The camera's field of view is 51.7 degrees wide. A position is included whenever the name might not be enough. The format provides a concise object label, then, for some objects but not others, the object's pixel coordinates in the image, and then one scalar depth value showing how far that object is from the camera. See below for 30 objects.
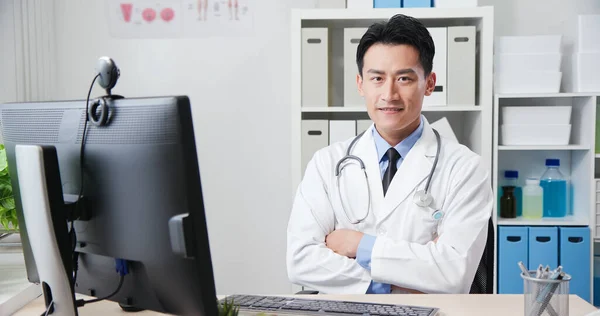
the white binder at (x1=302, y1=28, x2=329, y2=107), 2.66
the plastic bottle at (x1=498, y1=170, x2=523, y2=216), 2.86
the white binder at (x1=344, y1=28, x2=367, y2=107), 2.68
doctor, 1.61
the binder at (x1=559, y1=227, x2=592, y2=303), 2.68
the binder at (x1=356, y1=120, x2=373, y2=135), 2.70
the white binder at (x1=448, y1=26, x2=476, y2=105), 2.64
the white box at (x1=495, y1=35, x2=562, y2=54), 2.69
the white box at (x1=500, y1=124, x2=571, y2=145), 2.73
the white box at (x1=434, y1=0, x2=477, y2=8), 2.66
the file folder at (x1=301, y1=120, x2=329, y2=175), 2.69
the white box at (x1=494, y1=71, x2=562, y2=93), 2.70
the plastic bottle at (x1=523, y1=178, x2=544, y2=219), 2.80
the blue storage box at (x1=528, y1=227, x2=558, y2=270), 2.68
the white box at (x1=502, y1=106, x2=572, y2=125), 2.73
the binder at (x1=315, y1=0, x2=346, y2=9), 3.01
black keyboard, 1.30
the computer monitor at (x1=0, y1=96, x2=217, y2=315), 0.86
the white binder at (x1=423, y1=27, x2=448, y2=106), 2.63
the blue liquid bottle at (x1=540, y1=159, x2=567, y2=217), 2.83
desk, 1.35
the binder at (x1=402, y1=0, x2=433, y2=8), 2.67
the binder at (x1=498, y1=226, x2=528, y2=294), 2.70
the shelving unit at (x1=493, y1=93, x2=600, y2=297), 2.69
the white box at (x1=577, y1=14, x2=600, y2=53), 2.68
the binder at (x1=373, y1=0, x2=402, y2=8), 2.68
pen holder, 1.17
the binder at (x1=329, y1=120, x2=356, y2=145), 2.69
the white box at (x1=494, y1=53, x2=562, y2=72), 2.69
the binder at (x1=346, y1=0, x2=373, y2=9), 2.67
